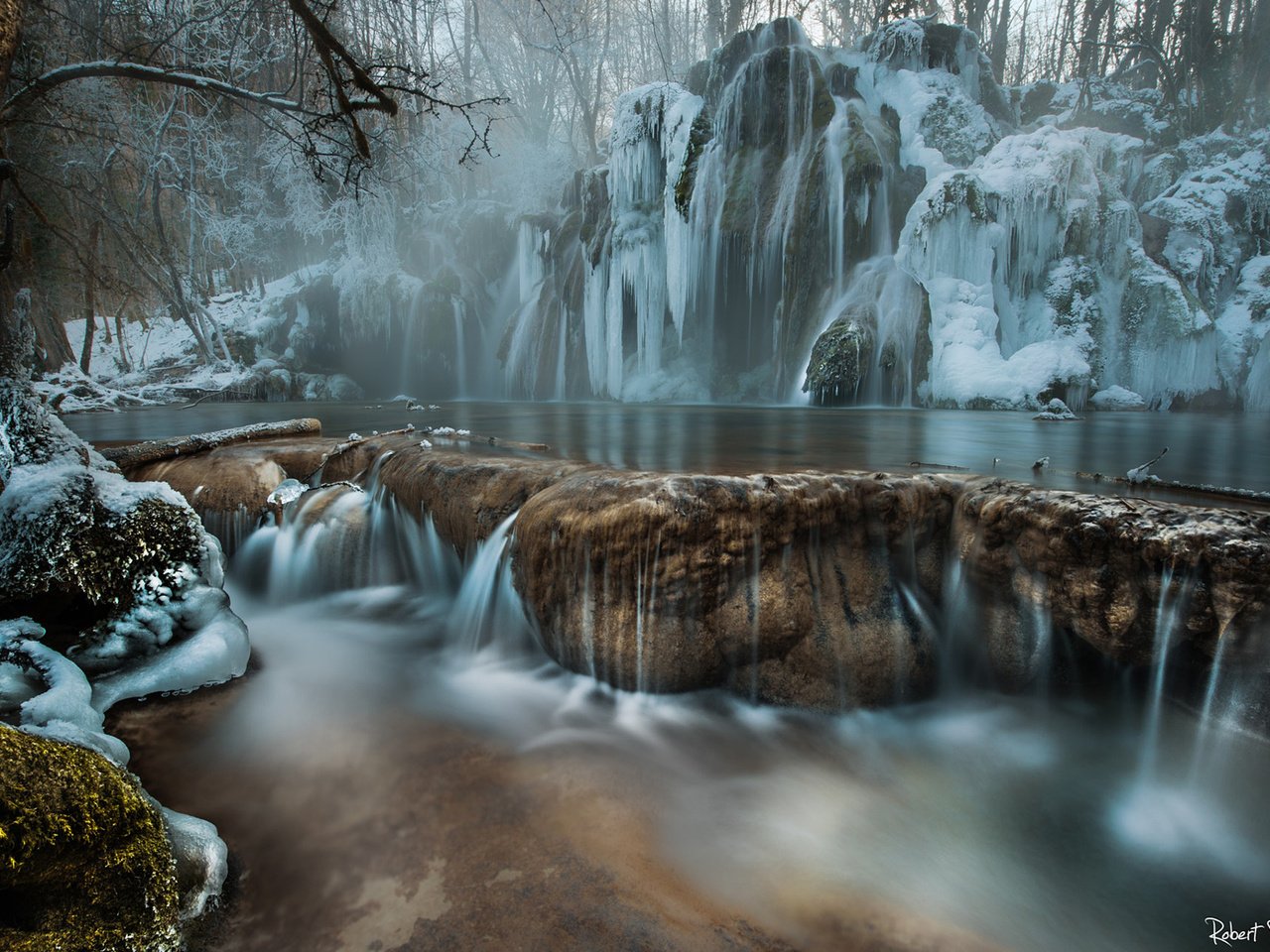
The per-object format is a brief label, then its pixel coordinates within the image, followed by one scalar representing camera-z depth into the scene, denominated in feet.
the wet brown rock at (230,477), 15.03
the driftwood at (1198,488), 9.54
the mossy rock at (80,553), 8.87
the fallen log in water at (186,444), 15.75
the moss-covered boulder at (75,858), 3.98
